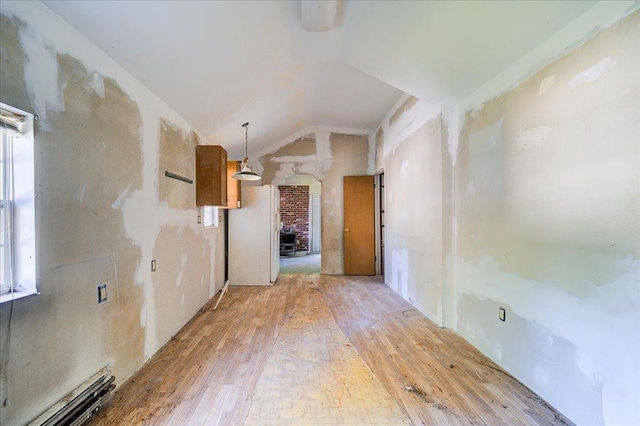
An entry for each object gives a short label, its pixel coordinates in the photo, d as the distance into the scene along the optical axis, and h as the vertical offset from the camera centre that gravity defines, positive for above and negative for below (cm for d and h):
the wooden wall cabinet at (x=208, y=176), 348 +49
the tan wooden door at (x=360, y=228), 569 -33
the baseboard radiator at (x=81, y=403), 138 -109
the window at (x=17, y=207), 129 +4
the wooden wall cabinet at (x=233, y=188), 441 +44
